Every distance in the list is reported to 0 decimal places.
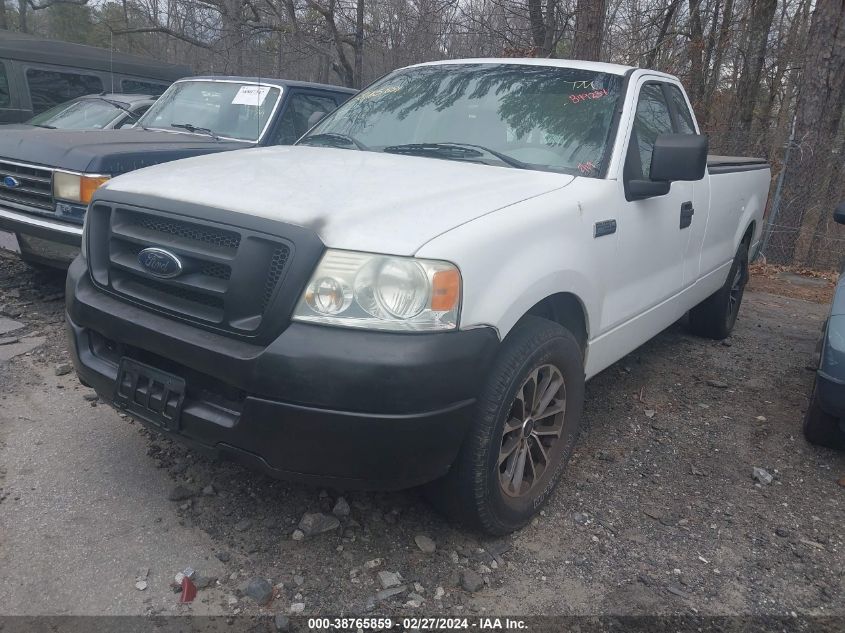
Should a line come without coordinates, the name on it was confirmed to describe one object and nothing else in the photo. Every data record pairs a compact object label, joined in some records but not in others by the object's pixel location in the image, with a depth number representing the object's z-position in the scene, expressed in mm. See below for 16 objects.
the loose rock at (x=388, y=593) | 2435
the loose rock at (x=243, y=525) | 2738
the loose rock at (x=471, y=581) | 2512
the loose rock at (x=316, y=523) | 2725
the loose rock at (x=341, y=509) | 2850
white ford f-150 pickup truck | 2213
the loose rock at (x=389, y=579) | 2498
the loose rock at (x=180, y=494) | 2902
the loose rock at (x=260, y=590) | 2371
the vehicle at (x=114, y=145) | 4656
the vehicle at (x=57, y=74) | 8820
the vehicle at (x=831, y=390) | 3424
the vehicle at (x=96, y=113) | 7094
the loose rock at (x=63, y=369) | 4078
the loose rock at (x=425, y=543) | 2703
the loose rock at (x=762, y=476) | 3477
